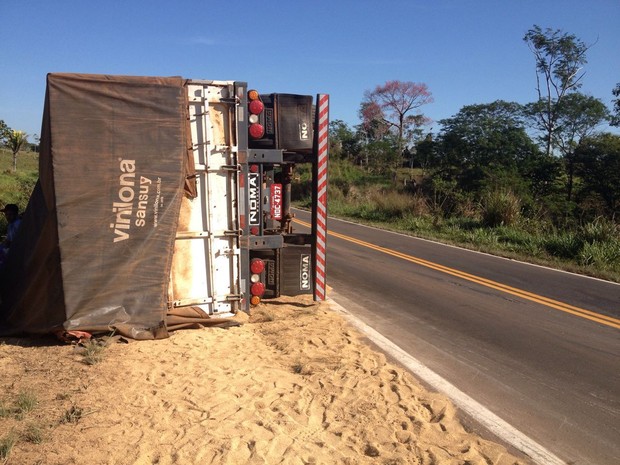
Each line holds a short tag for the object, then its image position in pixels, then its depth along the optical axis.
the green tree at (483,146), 26.59
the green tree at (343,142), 48.75
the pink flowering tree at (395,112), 43.16
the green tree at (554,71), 30.17
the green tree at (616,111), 23.32
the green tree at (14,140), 39.50
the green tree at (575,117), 29.02
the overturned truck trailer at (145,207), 5.16
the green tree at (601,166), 22.73
